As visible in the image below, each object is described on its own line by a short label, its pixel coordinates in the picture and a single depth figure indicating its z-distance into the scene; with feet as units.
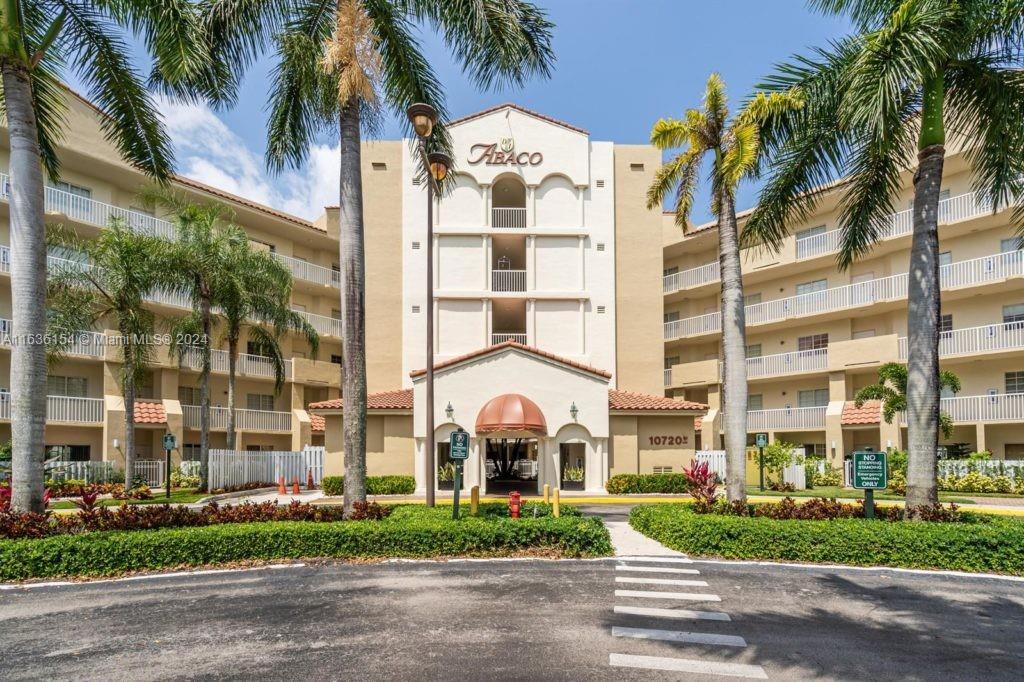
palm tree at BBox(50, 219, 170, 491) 80.94
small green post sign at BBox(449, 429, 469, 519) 45.42
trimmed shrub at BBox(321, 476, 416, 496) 89.10
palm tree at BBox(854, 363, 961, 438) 84.69
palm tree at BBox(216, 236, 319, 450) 92.12
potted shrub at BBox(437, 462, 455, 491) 93.61
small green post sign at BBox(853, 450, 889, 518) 42.09
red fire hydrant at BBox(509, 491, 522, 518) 47.57
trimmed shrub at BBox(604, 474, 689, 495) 90.89
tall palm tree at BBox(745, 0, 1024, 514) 36.94
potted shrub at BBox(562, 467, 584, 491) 94.63
